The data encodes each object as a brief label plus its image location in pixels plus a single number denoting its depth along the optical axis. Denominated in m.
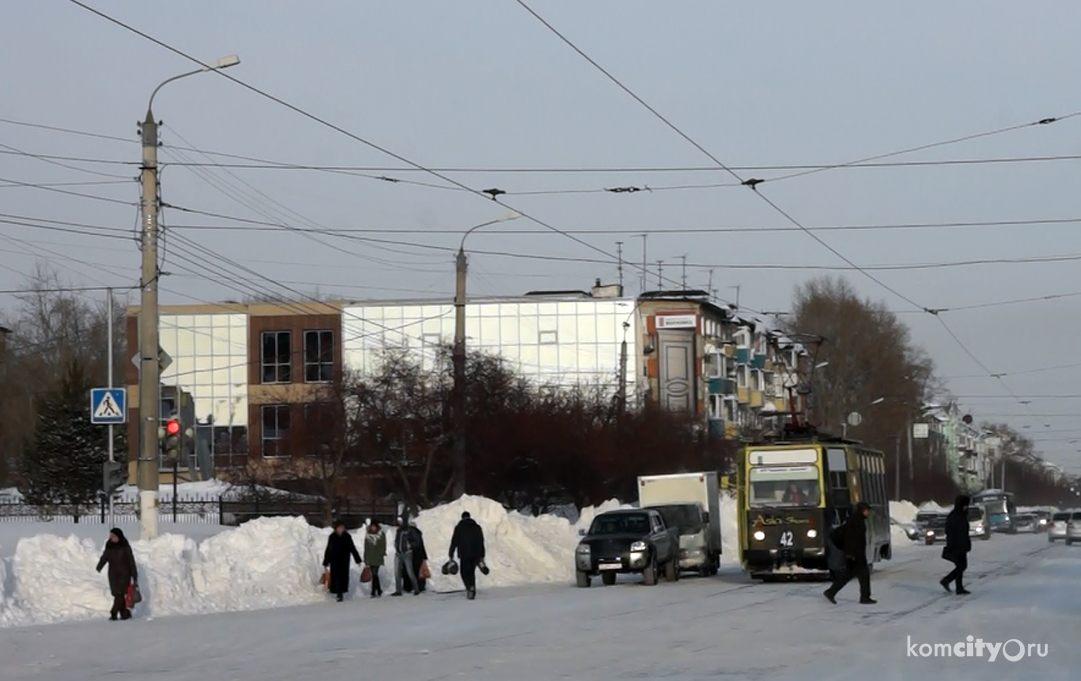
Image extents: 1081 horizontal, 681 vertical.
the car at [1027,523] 101.75
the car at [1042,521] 104.44
